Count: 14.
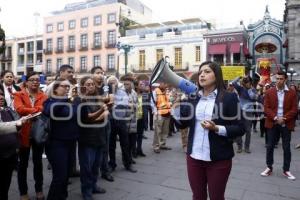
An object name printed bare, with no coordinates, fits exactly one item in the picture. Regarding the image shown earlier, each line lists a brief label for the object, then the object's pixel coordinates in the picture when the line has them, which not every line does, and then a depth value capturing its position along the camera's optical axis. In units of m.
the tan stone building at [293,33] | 16.67
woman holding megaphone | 2.08
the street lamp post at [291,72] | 15.82
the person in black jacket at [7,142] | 2.24
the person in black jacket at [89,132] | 2.94
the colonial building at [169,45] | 22.43
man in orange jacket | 5.45
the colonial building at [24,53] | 32.35
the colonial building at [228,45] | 20.90
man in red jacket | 3.91
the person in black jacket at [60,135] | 2.66
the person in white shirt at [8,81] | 4.35
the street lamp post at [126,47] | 11.95
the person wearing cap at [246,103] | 5.53
